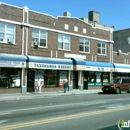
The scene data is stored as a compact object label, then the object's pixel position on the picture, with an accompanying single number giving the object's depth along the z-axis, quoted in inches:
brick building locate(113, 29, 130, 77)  1362.0
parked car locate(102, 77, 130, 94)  964.6
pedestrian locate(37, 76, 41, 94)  897.6
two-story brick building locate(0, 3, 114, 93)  871.7
